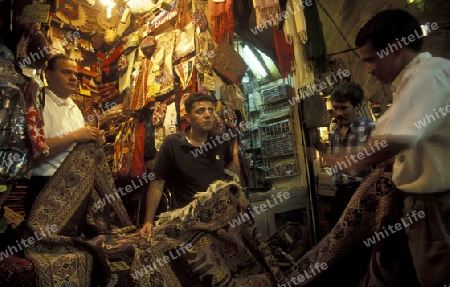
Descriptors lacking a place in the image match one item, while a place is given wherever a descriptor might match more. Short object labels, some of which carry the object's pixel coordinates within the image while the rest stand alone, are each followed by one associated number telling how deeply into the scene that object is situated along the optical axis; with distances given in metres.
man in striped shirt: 2.55
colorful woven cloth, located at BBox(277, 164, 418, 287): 1.54
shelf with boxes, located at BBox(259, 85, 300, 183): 5.10
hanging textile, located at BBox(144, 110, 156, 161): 3.67
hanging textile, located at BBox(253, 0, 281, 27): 3.38
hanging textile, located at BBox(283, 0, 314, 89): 3.65
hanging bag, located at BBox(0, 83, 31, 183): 1.49
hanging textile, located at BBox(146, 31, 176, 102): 3.59
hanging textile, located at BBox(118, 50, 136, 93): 4.24
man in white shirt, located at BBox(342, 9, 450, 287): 1.28
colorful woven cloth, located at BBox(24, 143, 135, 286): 1.58
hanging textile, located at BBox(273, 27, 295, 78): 3.80
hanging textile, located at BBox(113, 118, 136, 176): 3.71
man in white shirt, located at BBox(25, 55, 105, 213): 1.84
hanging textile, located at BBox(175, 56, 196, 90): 3.38
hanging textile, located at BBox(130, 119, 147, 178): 3.59
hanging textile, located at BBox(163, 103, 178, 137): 3.42
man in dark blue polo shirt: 2.62
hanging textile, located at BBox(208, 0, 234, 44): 3.38
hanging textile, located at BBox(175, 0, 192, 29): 3.61
